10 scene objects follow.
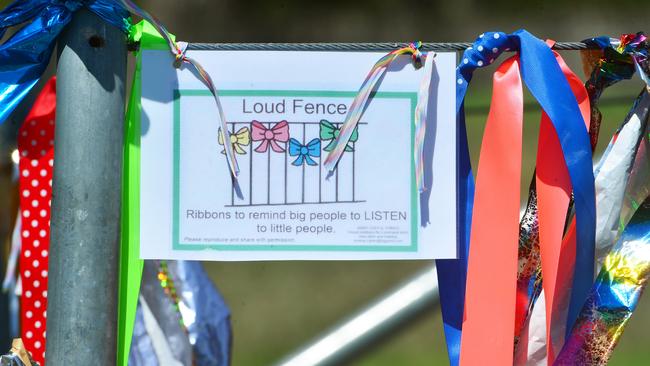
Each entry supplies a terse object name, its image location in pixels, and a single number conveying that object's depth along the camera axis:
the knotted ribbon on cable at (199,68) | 3.12
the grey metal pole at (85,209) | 3.10
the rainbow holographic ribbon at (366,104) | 3.11
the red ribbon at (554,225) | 3.14
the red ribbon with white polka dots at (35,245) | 3.57
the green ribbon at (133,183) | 3.13
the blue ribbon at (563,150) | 3.13
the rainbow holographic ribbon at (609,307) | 3.13
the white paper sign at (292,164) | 3.12
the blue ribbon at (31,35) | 3.11
